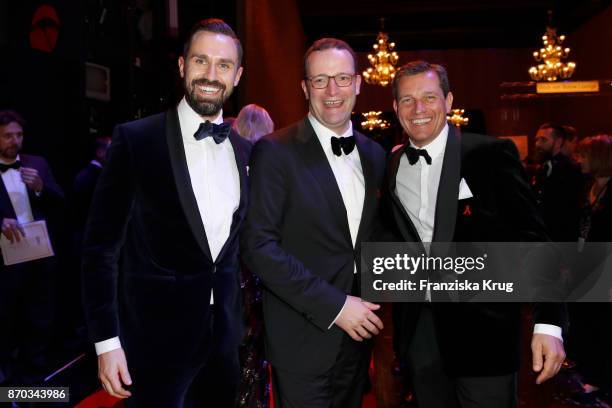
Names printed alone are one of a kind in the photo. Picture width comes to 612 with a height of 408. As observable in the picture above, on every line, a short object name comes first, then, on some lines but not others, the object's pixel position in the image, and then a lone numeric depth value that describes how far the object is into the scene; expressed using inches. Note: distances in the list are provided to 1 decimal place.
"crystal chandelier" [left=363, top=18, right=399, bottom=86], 475.8
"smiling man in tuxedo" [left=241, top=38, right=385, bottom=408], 69.2
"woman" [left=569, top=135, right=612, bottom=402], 172.2
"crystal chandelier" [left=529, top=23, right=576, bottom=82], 440.5
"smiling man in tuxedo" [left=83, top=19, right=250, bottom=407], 68.1
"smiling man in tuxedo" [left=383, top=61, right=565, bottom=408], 68.8
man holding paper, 155.7
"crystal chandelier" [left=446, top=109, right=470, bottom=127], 589.3
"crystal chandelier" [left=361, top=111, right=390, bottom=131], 615.8
